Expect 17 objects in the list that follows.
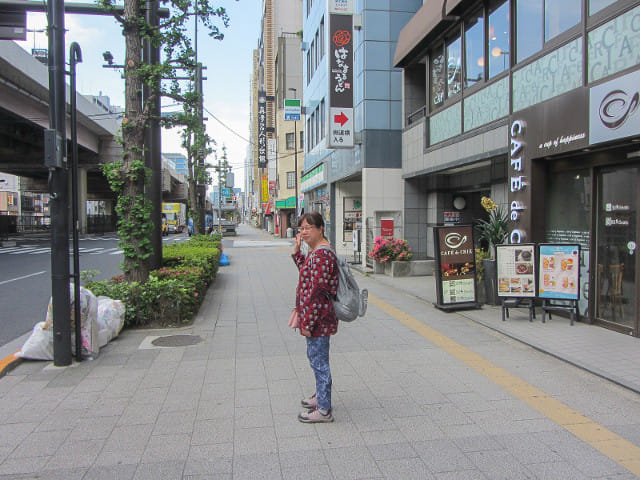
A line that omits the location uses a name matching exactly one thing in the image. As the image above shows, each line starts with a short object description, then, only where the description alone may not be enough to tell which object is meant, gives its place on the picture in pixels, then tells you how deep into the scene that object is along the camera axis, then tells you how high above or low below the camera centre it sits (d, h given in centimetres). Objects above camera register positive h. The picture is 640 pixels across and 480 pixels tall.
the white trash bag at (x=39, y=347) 535 -139
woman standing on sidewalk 366 -63
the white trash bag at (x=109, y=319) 607 -125
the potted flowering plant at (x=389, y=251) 1367 -76
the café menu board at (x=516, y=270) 746 -74
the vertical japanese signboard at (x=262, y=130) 5098 +1090
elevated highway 1967 +595
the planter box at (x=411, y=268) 1340 -126
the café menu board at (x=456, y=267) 844 -77
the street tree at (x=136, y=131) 747 +159
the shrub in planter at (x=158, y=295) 699 -106
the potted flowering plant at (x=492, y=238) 886 -26
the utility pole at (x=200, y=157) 1488 +283
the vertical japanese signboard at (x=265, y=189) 5956 +492
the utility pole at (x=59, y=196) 506 +35
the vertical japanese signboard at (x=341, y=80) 1502 +477
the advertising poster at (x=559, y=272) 708 -74
